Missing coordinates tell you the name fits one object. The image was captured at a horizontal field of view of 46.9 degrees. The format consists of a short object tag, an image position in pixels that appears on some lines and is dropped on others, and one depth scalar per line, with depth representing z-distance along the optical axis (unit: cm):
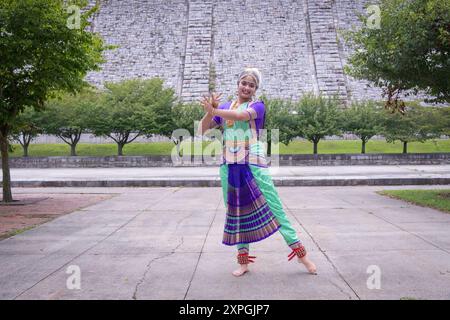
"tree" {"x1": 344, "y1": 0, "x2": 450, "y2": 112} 1195
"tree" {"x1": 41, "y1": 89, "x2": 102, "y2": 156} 3069
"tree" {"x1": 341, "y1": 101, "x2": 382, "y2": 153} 3038
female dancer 550
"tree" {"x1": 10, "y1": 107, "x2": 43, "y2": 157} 3010
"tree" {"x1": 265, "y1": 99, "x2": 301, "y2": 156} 3073
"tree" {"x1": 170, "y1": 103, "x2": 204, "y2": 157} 3123
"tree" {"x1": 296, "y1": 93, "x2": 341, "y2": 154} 3038
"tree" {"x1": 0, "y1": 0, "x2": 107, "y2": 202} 1090
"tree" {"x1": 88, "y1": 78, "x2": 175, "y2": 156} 3055
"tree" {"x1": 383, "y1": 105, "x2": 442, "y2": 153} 2936
